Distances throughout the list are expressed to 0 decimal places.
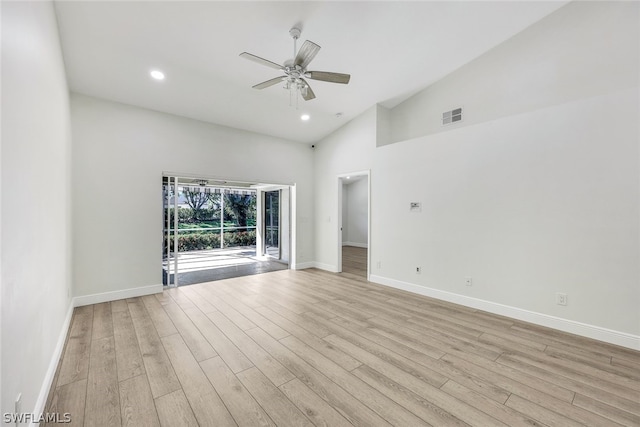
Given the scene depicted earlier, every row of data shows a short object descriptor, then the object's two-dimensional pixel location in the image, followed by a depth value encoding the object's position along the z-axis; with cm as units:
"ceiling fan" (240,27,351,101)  260
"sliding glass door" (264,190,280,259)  729
